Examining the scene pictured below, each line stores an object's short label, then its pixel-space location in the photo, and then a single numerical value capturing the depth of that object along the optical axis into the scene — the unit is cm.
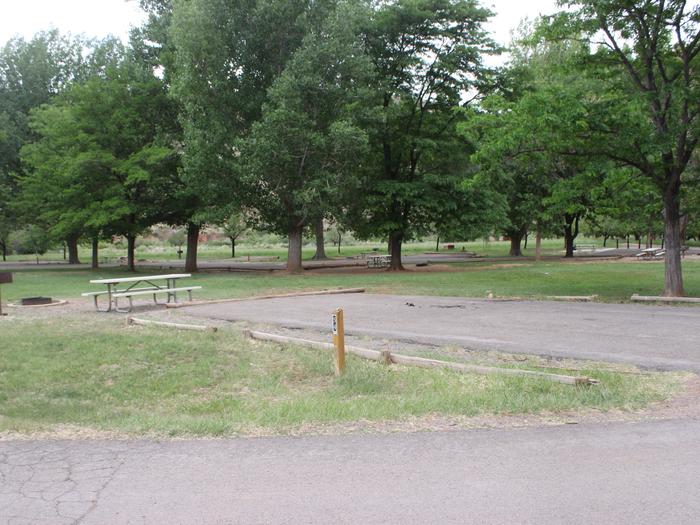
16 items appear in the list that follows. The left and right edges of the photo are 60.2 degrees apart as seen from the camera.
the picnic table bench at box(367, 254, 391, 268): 3362
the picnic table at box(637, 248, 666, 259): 3603
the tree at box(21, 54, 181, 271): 2784
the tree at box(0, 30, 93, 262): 3669
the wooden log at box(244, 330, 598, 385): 653
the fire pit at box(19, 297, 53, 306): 1561
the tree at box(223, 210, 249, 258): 4934
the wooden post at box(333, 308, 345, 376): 741
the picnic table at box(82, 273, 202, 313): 1412
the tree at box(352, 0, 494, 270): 2831
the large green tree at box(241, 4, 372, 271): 2402
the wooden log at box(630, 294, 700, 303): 1405
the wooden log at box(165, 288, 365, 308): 1495
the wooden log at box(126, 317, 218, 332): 1081
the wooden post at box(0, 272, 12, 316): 2214
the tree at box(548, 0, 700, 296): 1475
